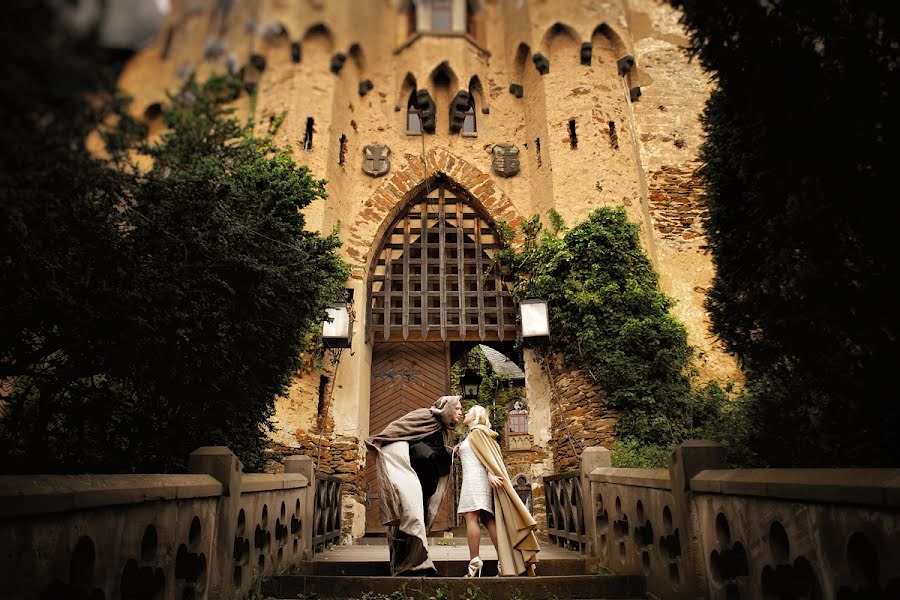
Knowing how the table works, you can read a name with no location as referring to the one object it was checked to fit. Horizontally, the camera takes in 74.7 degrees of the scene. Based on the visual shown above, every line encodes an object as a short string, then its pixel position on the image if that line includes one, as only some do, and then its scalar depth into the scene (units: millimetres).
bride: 4168
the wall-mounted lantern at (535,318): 8484
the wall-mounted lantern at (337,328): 8352
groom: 4113
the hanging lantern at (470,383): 10328
